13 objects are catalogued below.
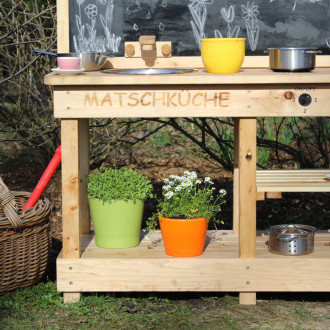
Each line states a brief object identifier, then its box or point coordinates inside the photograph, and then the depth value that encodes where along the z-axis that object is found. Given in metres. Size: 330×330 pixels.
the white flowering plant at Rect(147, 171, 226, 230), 3.50
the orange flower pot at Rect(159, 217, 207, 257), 3.46
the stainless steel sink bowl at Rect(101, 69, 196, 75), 3.48
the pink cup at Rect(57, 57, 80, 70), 3.30
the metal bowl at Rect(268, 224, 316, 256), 3.51
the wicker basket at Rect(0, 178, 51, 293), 3.48
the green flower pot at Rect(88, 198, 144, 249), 3.56
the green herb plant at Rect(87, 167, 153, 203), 3.54
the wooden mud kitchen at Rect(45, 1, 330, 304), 3.28
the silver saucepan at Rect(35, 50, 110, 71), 3.55
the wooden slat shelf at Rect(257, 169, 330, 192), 3.35
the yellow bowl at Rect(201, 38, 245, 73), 3.35
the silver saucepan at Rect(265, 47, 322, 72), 3.35
